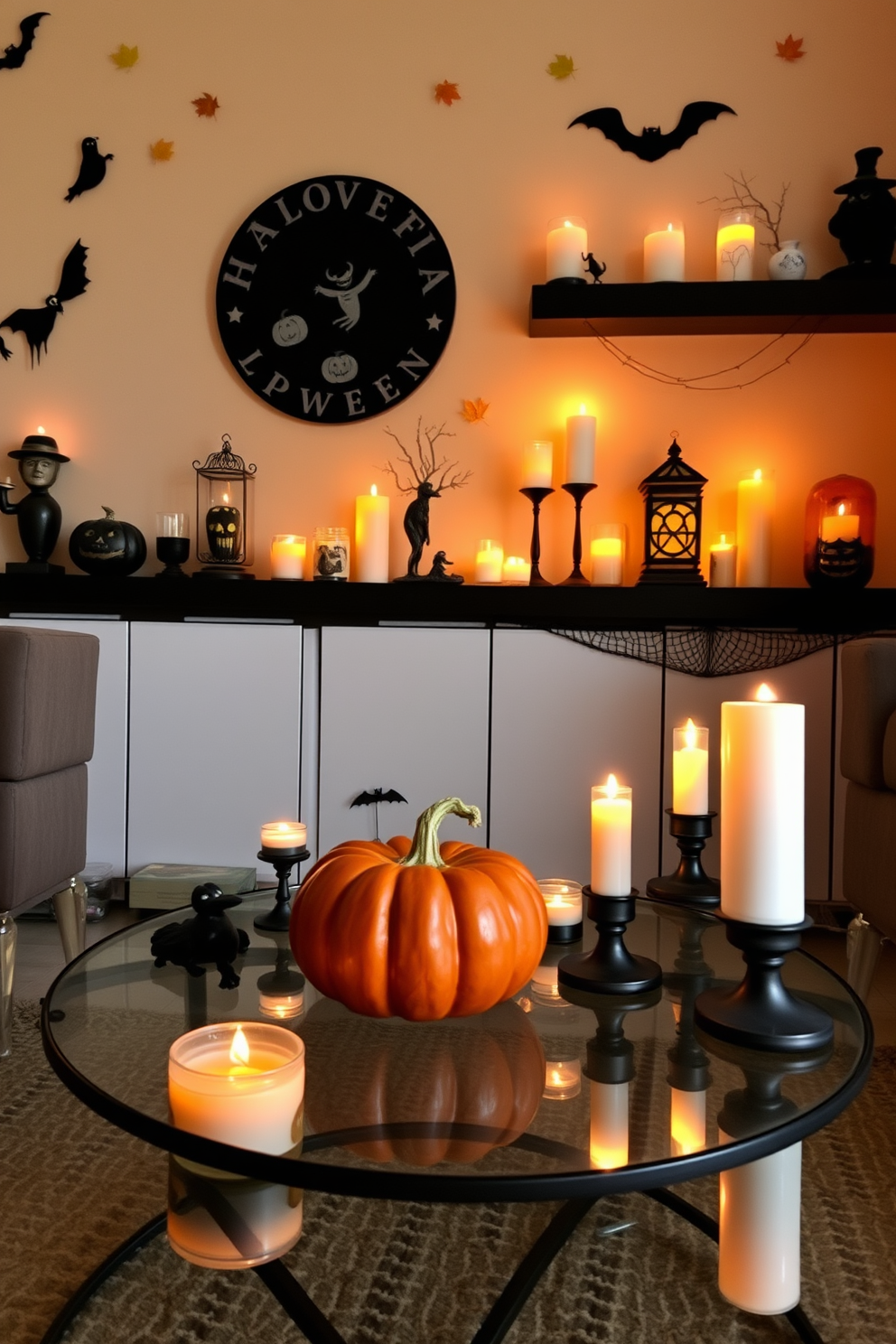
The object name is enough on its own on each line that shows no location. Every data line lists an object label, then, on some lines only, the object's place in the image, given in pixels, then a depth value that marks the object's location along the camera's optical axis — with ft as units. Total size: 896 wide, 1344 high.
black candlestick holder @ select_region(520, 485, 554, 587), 8.50
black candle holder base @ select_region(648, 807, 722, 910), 3.94
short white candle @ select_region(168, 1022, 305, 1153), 1.89
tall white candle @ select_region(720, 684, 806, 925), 2.38
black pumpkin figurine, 8.63
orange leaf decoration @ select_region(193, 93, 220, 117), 9.08
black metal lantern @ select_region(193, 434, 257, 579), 8.76
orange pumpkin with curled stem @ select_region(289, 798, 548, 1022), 2.50
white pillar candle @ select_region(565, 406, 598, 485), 8.44
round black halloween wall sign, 8.94
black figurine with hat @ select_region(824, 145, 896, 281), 7.99
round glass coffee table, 1.79
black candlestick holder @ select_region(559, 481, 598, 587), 8.32
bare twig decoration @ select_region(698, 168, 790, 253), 8.64
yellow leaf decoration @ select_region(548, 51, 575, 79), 8.75
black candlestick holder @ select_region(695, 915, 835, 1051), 2.32
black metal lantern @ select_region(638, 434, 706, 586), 8.28
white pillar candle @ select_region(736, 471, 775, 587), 8.32
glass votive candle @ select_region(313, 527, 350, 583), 8.68
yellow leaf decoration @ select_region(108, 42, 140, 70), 9.13
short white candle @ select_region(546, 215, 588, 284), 8.34
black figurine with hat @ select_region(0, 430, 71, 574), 8.85
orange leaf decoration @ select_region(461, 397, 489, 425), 8.94
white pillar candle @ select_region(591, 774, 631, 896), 2.93
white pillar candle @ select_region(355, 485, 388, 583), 8.66
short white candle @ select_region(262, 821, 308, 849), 3.88
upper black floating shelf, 7.95
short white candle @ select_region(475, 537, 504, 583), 8.61
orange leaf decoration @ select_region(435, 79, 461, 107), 8.87
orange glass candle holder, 8.07
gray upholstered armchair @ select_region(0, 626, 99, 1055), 4.94
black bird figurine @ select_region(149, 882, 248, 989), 3.03
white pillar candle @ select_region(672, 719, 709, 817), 3.95
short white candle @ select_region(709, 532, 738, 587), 8.34
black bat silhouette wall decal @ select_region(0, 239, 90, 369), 9.21
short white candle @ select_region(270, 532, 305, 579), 8.64
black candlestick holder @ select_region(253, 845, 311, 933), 3.52
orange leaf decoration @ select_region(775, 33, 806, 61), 8.54
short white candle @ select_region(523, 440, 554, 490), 8.47
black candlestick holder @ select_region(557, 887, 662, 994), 2.76
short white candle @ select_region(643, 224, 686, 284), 8.33
